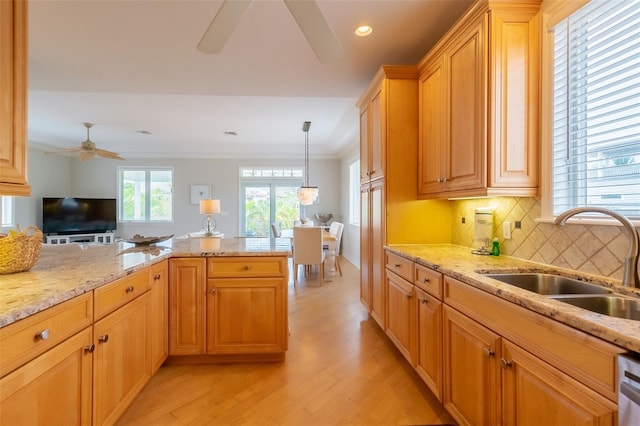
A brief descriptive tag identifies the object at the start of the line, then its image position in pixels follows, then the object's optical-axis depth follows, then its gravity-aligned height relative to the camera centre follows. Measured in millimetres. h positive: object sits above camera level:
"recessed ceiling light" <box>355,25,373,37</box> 2130 +1336
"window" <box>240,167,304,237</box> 7516 +393
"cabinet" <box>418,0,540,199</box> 1697 +686
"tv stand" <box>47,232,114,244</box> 6473 -563
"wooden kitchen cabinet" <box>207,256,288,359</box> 2232 -695
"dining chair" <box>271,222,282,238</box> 6202 -346
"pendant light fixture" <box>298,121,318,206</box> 5711 +397
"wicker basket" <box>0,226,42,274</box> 1405 -181
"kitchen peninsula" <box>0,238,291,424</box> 1037 -545
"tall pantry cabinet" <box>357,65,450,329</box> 2461 +357
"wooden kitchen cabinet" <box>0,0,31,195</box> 1228 +499
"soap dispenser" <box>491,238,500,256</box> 2012 -232
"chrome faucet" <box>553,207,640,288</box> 1162 -150
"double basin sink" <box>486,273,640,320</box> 1147 -350
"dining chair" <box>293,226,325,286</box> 4574 -521
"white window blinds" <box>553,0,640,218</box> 1313 +516
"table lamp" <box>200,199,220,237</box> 3852 +97
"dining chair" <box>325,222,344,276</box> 5289 -590
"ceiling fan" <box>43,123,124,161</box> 4652 +984
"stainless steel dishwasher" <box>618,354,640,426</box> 744 -450
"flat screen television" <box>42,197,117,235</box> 6457 -38
